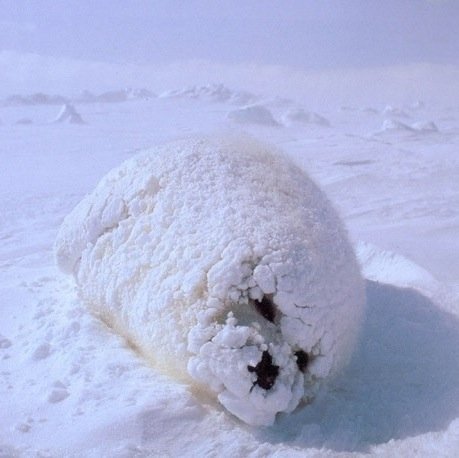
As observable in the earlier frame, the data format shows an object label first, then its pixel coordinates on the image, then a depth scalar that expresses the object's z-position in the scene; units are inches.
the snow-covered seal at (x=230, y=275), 77.5
